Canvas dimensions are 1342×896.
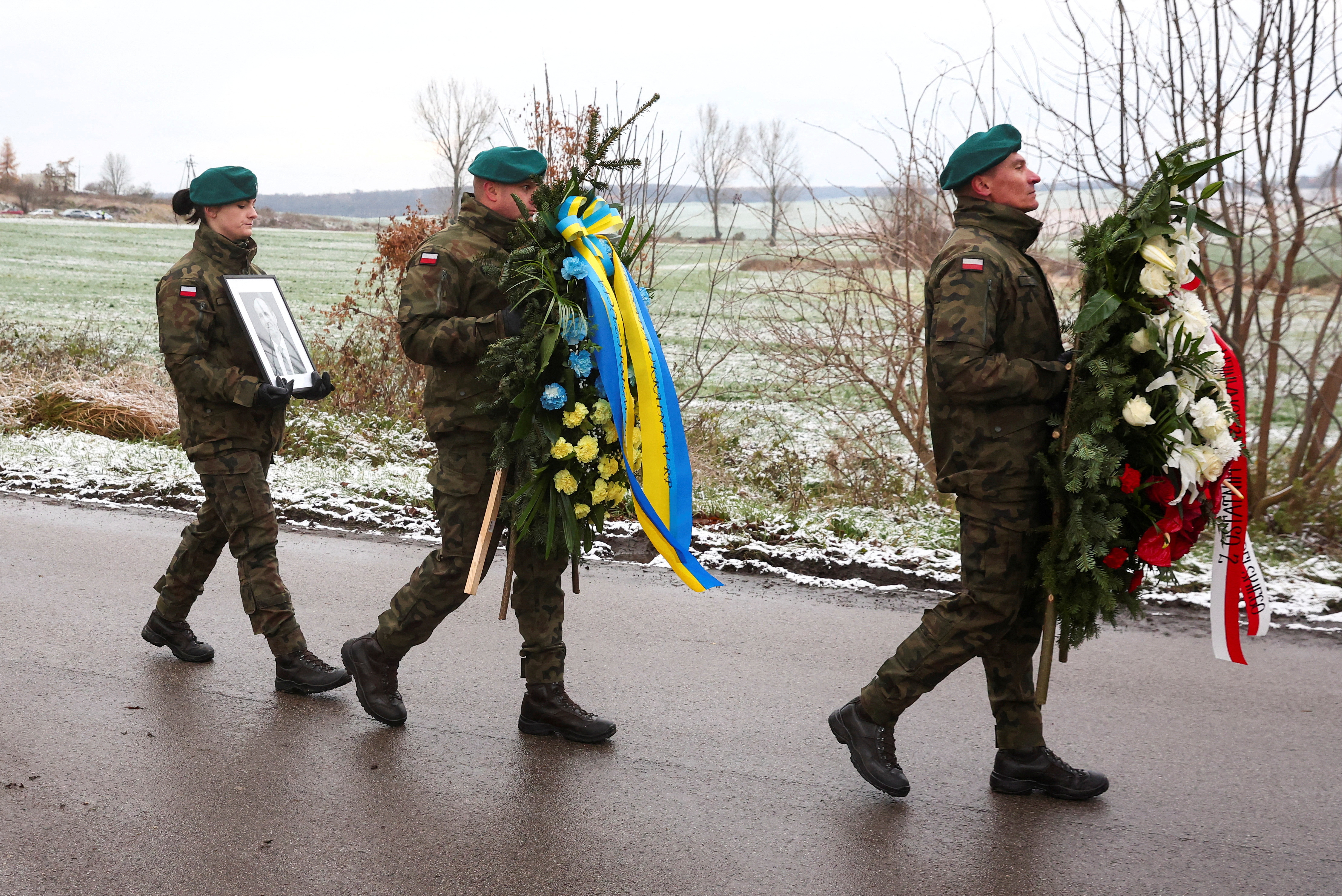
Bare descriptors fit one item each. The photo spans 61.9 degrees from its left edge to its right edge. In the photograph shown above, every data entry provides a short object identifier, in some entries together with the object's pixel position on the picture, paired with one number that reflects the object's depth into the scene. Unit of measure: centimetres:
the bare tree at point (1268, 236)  698
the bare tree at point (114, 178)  5022
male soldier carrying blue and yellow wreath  397
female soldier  452
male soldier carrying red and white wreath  352
